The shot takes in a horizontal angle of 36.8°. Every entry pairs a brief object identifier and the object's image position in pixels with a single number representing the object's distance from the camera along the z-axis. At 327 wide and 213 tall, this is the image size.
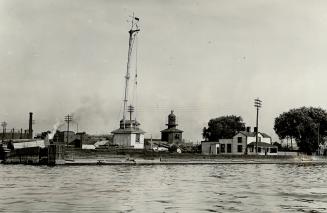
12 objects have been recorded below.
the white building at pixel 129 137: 103.88
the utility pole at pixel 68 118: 116.94
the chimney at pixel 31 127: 116.90
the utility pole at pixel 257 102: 104.81
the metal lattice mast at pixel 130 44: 95.69
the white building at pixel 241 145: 122.19
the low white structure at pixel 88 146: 113.93
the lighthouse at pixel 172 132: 166.88
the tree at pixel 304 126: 126.38
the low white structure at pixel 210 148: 127.13
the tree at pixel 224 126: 156.25
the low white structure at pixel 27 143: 92.18
